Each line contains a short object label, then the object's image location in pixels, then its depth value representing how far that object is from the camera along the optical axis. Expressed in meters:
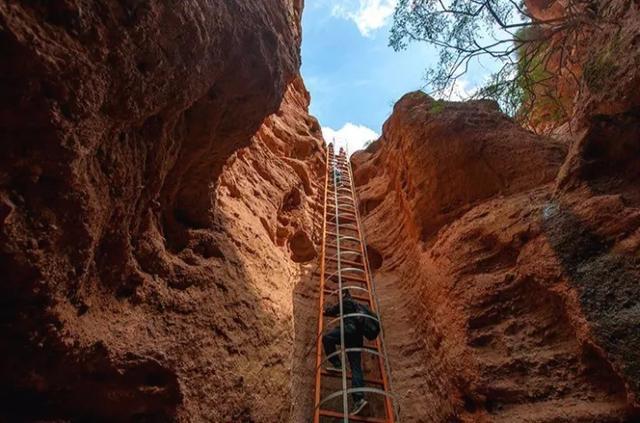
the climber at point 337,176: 8.82
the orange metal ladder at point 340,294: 3.76
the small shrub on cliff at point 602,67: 4.13
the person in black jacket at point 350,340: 3.95
